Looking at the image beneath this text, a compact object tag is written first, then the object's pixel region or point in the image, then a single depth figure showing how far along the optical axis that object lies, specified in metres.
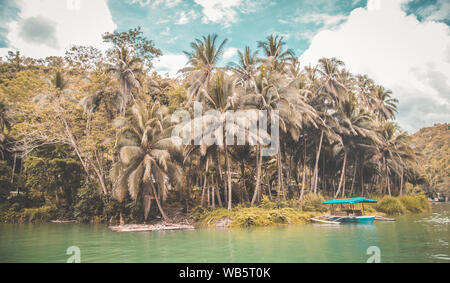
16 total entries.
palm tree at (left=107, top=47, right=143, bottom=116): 23.73
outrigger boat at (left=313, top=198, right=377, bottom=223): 17.68
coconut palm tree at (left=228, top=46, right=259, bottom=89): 22.61
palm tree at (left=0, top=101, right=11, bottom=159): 27.15
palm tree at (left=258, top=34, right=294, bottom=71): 26.64
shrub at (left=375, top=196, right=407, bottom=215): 24.78
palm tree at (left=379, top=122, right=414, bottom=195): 30.53
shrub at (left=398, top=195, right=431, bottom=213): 27.05
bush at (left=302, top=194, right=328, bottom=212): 21.71
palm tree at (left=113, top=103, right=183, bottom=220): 18.48
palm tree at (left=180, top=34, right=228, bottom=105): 22.17
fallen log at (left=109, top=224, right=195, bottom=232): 17.06
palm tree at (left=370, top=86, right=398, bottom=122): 42.05
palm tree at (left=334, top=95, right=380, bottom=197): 25.53
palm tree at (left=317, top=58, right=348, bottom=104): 24.39
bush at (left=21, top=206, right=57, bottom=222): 23.95
